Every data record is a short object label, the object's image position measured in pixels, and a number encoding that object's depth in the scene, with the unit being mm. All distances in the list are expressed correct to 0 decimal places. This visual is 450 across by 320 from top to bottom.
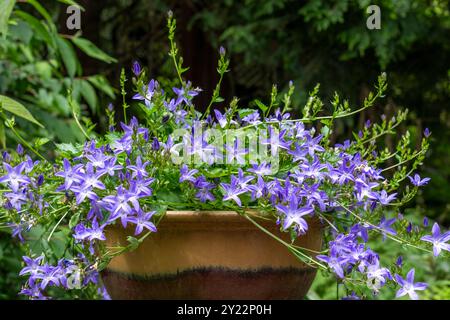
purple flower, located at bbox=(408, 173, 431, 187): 1485
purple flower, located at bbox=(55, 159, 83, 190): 1331
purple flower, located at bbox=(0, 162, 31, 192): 1375
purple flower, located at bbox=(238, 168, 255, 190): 1348
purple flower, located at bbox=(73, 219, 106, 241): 1319
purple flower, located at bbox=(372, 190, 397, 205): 1438
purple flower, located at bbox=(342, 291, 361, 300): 1547
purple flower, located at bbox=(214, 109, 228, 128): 1480
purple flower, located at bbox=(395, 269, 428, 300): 1310
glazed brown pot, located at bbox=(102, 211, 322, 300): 1393
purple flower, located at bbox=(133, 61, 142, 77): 1418
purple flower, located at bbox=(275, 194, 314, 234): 1292
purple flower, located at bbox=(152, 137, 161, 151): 1370
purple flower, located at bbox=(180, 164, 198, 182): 1343
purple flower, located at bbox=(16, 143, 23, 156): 1435
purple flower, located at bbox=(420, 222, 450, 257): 1359
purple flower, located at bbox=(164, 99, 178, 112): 1500
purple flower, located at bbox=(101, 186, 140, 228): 1283
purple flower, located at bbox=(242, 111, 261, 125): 1554
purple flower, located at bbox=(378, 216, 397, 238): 1431
